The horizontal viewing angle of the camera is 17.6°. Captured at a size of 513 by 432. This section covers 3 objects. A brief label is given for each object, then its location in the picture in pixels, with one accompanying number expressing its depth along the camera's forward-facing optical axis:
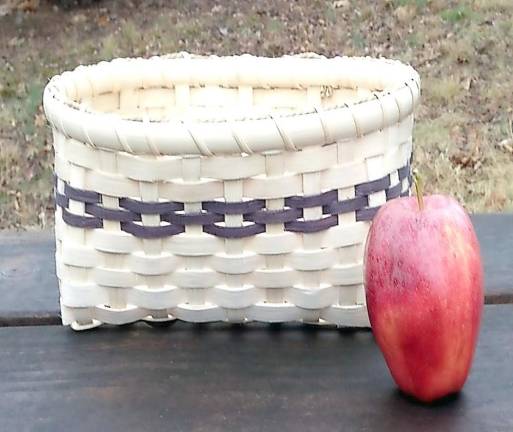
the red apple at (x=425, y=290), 0.79
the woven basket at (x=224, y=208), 0.84
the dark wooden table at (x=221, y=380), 0.81
